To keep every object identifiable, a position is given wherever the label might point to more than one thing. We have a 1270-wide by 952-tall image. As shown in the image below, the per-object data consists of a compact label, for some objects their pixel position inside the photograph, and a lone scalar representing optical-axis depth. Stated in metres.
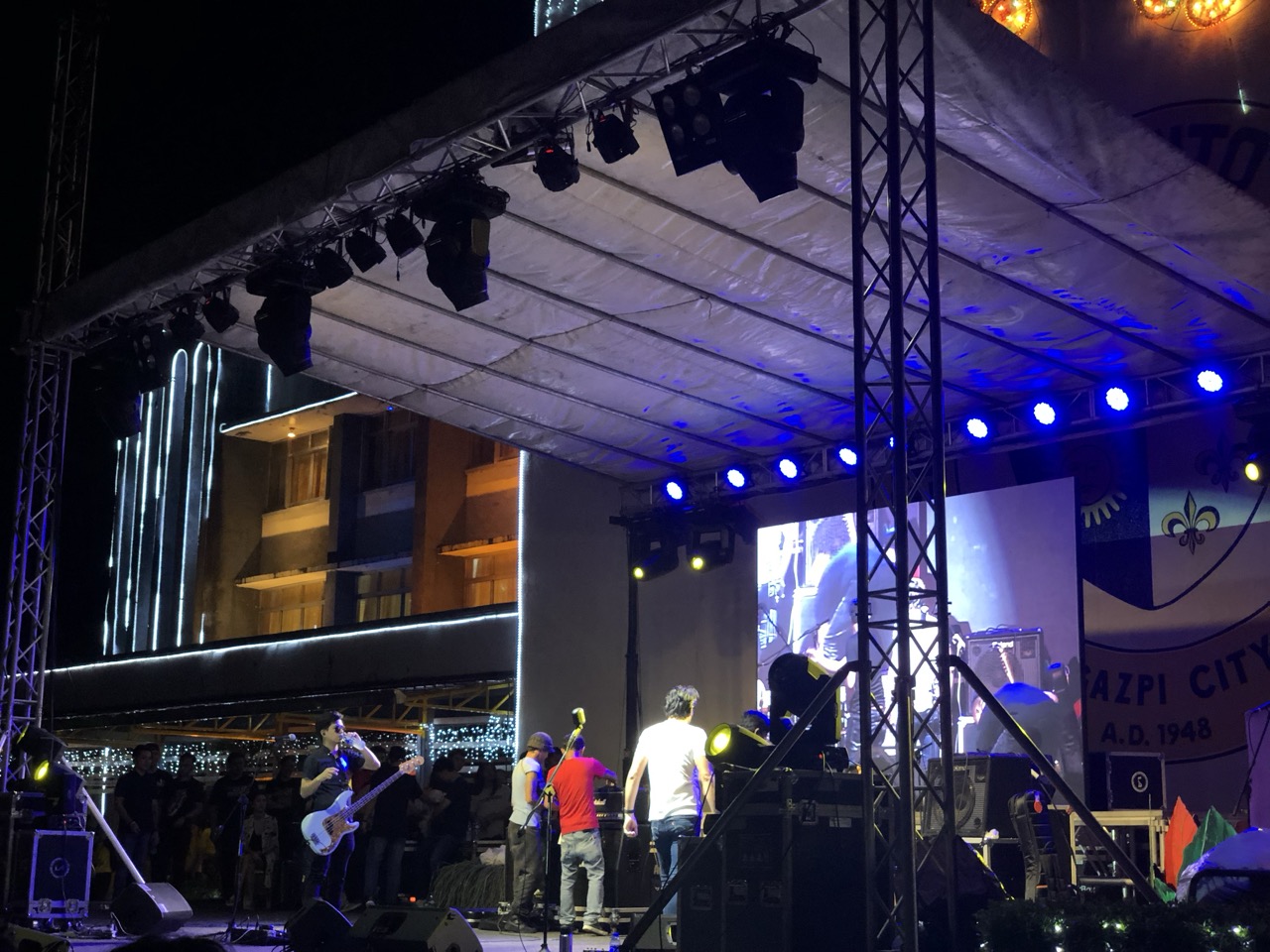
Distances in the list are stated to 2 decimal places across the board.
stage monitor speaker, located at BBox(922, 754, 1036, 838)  9.44
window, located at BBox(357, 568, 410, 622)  22.05
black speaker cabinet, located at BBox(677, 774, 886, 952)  6.73
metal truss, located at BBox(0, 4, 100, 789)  10.80
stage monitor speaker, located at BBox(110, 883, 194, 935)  9.70
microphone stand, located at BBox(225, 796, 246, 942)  9.55
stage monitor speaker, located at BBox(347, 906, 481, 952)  6.95
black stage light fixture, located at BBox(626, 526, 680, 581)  13.43
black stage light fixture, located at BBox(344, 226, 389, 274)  8.85
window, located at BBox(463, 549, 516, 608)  20.56
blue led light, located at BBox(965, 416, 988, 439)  11.41
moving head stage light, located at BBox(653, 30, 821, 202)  6.86
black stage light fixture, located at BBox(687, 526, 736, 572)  13.32
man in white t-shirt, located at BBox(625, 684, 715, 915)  9.11
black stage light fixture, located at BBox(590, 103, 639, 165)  7.52
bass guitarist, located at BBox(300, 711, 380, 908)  9.35
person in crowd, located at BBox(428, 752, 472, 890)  12.65
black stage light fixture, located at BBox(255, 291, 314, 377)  9.41
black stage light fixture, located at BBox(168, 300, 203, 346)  10.20
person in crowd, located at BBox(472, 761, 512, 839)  13.65
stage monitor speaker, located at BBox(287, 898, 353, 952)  7.48
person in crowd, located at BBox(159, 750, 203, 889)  13.93
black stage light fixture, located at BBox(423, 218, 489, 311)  8.22
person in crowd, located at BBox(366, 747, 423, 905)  12.14
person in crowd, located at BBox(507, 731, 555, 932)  10.28
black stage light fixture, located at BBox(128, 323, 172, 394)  10.59
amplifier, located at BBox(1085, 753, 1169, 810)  9.73
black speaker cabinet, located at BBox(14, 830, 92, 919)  9.93
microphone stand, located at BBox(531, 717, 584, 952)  8.40
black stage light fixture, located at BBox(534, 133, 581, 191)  7.81
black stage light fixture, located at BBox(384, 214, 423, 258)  8.58
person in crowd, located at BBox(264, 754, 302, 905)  13.65
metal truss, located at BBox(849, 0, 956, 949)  6.57
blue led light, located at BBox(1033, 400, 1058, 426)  11.00
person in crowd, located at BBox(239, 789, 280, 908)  13.66
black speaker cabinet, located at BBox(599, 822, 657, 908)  11.23
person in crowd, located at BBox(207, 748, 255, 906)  13.45
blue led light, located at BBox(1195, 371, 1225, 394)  10.01
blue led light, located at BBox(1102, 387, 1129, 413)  10.55
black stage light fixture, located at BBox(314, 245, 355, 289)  9.09
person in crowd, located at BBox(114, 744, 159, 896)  12.16
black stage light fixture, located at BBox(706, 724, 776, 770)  7.50
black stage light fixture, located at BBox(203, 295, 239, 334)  9.97
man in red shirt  9.66
